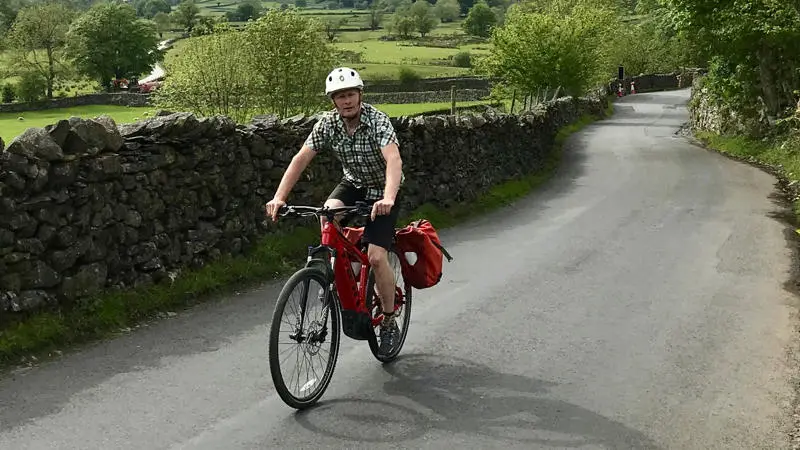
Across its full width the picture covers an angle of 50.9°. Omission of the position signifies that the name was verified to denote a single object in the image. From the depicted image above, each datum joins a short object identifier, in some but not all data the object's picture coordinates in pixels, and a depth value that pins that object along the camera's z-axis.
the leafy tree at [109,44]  105.44
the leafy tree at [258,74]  51.06
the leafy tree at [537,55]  41.03
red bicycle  5.39
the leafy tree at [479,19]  163.00
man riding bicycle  5.70
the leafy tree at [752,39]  25.39
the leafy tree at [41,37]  101.06
